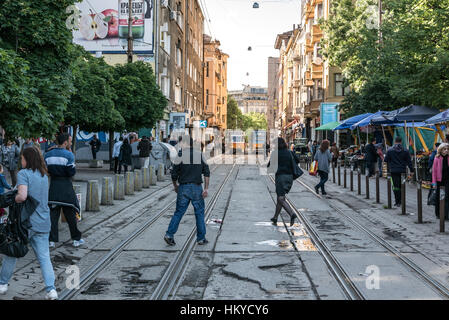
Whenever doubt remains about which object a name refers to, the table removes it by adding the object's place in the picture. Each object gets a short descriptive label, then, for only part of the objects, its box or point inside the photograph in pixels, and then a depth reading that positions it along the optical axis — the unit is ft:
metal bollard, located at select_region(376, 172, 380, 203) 50.34
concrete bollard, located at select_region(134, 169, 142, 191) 61.36
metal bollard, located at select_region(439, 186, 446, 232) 32.90
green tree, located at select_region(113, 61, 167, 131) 84.74
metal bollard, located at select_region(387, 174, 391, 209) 45.50
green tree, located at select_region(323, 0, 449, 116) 62.85
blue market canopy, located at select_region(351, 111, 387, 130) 73.96
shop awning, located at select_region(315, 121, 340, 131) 112.27
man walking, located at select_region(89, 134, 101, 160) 109.75
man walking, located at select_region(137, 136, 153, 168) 76.48
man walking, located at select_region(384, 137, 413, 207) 46.83
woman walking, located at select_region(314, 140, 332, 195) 57.98
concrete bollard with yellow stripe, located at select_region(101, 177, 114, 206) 47.06
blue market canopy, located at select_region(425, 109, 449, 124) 50.97
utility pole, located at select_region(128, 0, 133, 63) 77.15
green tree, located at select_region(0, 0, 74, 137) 30.15
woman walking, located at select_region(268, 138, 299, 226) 36.70
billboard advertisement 120.40
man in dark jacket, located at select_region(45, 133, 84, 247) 27.68
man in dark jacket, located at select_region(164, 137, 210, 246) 28.96
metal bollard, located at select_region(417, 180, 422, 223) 36.92
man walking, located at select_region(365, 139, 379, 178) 82.64
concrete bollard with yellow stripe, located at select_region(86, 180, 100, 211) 42.80
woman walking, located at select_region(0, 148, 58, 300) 19.20
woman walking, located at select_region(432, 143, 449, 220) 37.58
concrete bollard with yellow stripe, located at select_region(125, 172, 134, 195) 56.70
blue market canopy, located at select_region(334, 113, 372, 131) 87.61
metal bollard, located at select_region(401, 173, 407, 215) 41.03
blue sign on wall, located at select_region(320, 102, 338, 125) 136.56
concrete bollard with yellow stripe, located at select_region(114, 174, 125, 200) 51.96
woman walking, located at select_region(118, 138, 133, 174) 78.64
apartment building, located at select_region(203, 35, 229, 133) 262.41
